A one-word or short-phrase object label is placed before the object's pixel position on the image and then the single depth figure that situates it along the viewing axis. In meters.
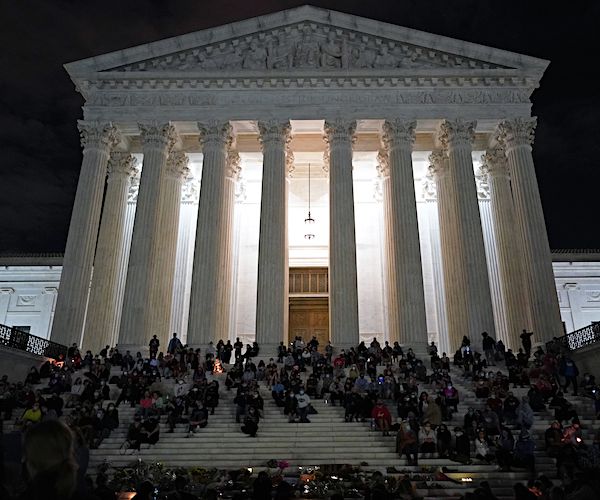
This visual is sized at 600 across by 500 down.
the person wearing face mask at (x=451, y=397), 17.50
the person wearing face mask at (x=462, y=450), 13.91
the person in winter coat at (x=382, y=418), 15.91
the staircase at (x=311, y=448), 12.95
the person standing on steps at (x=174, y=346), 24.14
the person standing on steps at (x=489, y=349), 23.88
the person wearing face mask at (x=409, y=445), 13.80
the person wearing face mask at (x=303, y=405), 17.33
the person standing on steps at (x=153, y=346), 23.64
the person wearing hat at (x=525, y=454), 13.19
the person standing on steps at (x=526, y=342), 23.70
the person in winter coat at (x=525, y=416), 14.74
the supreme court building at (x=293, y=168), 26.86
